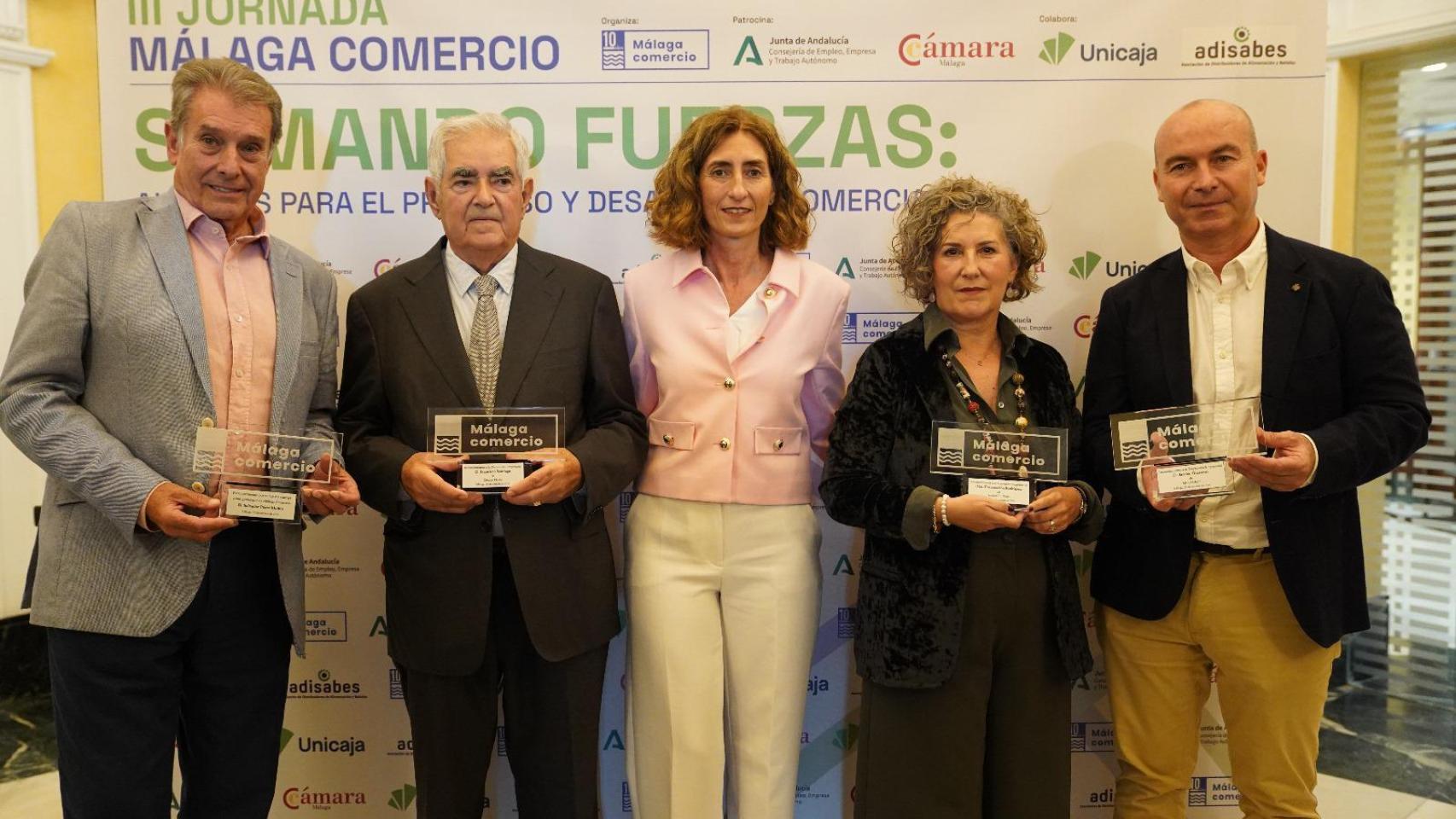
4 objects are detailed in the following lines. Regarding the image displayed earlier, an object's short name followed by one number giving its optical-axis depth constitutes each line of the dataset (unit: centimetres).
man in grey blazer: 199
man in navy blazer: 228
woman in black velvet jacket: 216
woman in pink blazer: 236
